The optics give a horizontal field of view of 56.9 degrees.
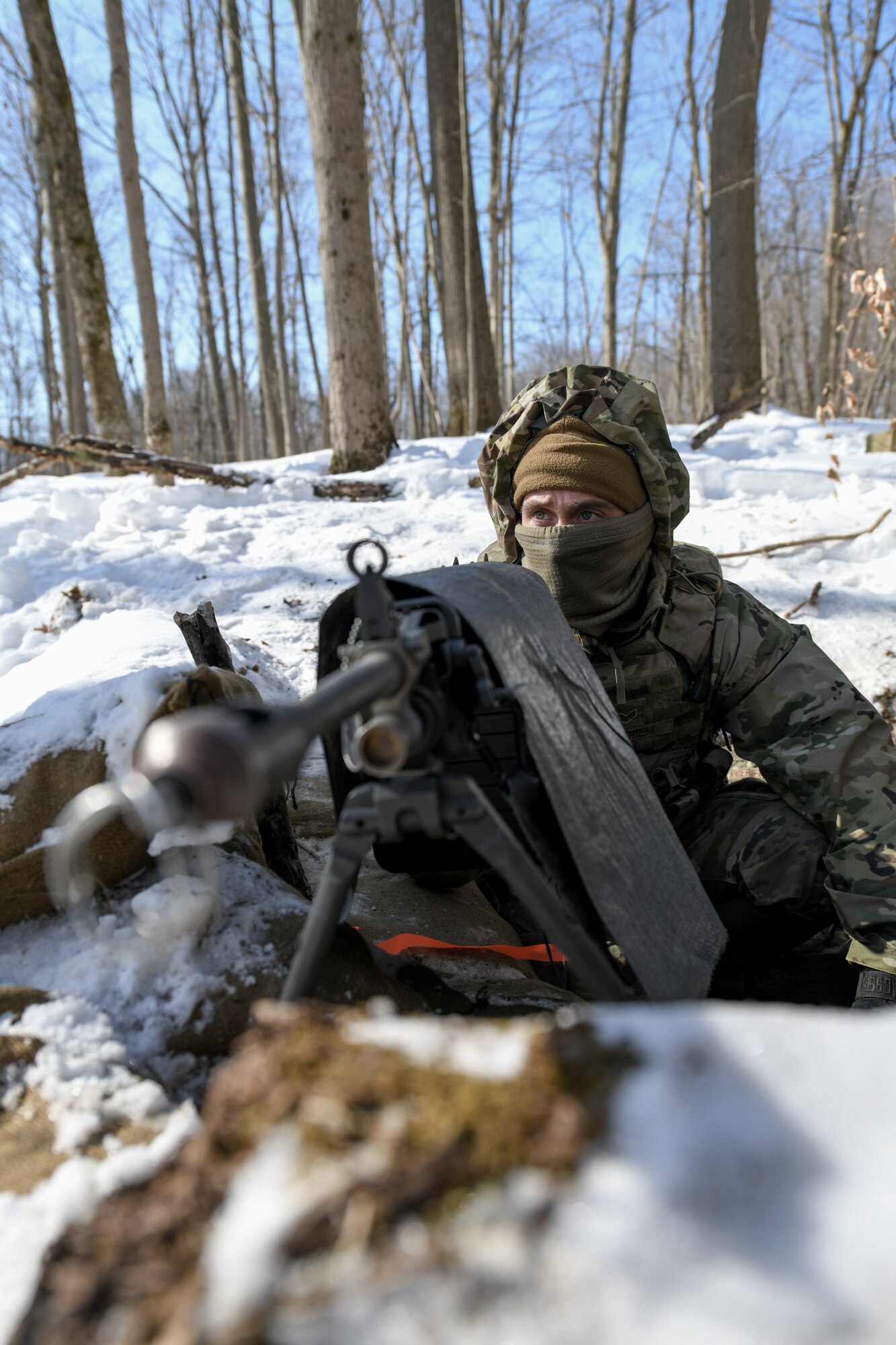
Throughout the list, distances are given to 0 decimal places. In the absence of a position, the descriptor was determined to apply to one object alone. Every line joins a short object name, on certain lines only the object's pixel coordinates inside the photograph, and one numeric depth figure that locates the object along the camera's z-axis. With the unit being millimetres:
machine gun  658
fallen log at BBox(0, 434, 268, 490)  5559
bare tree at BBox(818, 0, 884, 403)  11047
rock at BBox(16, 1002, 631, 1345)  609
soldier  2020
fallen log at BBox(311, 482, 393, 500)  6277
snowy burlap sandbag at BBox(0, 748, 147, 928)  1521
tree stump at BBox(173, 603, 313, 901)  2043
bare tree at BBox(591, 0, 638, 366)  11914
